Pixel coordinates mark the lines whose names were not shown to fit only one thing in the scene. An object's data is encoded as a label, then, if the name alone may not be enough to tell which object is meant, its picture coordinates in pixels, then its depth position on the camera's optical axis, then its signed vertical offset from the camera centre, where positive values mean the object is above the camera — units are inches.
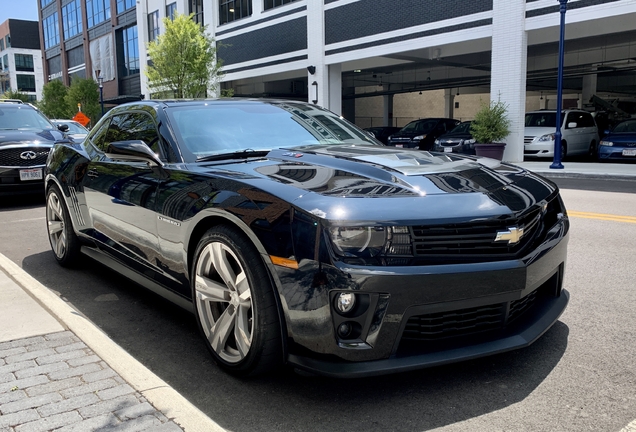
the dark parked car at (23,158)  372.5 -17.3
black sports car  100.1 -23.5
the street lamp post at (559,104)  625.3 +21.9
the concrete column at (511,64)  741.3 +79.2
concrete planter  733.9 -32.6
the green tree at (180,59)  1001.5 +124.1
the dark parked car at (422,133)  893.8 -12.9
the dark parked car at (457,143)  770.2 -25.4
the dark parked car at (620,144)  704.4 -27.7
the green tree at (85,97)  1715.1 +100.4
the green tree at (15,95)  2896.2 +187.9
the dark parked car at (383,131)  1118.4 -11.5
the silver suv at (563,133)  751.1 -14.7
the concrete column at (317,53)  1024.2 +133.9
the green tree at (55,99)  1931.6 +107.5
